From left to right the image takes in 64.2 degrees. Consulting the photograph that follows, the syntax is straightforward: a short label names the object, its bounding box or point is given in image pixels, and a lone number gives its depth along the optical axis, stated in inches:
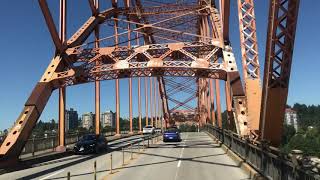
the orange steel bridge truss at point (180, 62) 297.9
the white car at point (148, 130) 1648.1
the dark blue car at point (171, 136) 1079.1
